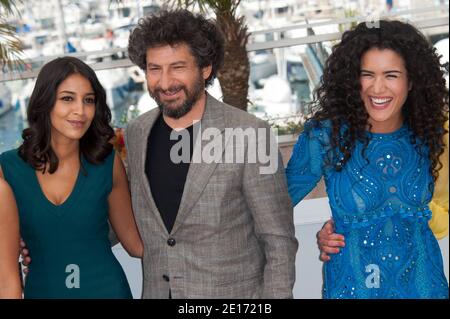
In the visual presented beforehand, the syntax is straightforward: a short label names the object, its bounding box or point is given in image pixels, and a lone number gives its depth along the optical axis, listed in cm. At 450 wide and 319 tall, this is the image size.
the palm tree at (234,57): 527
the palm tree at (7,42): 503
